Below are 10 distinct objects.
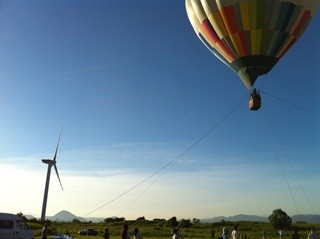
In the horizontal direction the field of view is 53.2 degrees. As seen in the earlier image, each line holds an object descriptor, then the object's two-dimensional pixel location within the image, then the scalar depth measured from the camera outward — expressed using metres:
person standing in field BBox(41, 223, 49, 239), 20.23
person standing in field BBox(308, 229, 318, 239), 20.64
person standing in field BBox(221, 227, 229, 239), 21.93
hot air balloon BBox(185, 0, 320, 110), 23.33
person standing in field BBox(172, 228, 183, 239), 19.05
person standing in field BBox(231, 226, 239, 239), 21.54
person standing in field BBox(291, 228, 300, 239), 21.04
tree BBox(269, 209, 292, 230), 83.19
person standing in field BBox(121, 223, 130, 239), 16.68
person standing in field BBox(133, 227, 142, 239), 17.77
